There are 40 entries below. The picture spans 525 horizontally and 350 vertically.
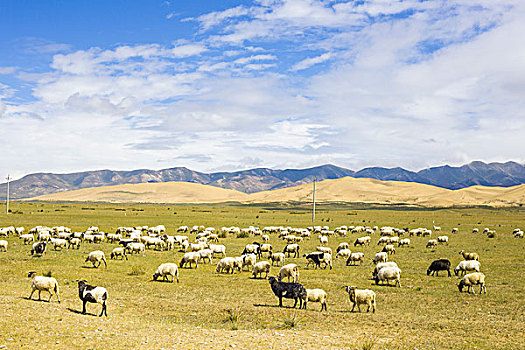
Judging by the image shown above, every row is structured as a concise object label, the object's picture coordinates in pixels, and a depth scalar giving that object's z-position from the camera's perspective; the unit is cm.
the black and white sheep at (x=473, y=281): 1983
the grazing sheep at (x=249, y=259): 2634
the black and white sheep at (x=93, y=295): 1444
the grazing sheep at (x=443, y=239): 4378
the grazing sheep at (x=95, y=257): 2572
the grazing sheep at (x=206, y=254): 2923
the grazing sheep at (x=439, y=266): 2447
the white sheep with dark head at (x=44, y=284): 1571
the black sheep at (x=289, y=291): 1661
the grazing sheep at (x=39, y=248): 3027
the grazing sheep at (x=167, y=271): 2222
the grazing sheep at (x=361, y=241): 4123
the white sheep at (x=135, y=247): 3250
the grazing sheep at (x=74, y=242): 3542
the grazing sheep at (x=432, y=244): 4017
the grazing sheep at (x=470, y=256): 2902
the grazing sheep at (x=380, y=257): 2805
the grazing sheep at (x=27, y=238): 3772
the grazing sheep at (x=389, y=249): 3425
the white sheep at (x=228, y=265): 2497
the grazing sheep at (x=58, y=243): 3369
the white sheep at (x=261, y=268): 2352
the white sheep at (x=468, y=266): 2345
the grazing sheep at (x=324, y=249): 3225
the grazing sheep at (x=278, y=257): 2733
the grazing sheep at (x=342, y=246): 3628
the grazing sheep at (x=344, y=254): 3166
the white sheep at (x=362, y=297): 1603
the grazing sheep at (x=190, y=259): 2673
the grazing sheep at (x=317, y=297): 1642
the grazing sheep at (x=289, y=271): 2102
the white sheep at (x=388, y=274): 2105
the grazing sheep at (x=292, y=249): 3262
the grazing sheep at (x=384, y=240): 4279
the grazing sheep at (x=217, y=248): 3128
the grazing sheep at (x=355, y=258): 2867
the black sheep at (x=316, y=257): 2706
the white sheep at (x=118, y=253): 3024
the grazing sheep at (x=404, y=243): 4098
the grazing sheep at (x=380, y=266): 2264
